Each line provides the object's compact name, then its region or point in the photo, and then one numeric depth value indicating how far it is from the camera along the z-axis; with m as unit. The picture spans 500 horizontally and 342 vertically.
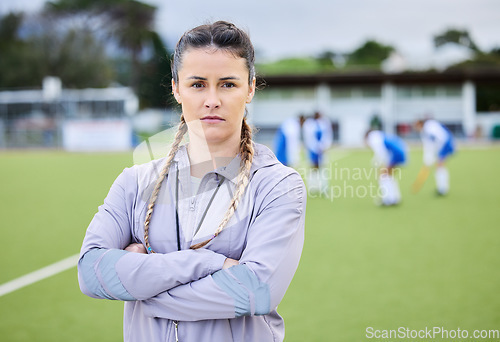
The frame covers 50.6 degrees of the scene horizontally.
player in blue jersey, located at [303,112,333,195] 12.17
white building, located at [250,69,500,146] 38.41
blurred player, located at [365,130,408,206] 10.13
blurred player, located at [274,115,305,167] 11.47
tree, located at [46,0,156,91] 61.56
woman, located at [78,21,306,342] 1.72
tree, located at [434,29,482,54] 48.03
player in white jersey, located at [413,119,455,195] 11.32
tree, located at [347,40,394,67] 61.66
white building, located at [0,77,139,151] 30.98
